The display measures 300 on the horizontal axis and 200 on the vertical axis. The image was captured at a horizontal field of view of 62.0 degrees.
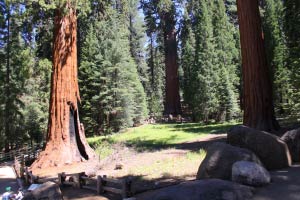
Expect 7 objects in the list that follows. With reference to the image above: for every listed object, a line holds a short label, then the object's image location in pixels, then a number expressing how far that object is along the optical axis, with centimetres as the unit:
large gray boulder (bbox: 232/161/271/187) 466
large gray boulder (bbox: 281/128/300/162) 607
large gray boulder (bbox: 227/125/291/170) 573
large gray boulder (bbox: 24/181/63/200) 602
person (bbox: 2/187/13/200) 631
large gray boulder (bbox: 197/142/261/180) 508
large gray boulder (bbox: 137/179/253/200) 409
